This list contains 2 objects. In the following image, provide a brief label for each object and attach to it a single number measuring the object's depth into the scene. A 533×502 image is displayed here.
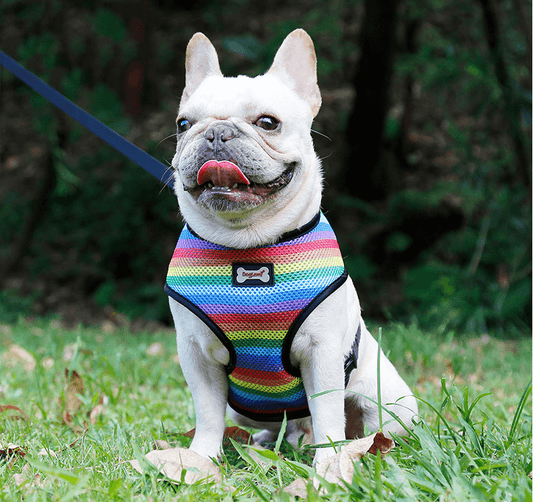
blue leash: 2.50
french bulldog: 1.96
